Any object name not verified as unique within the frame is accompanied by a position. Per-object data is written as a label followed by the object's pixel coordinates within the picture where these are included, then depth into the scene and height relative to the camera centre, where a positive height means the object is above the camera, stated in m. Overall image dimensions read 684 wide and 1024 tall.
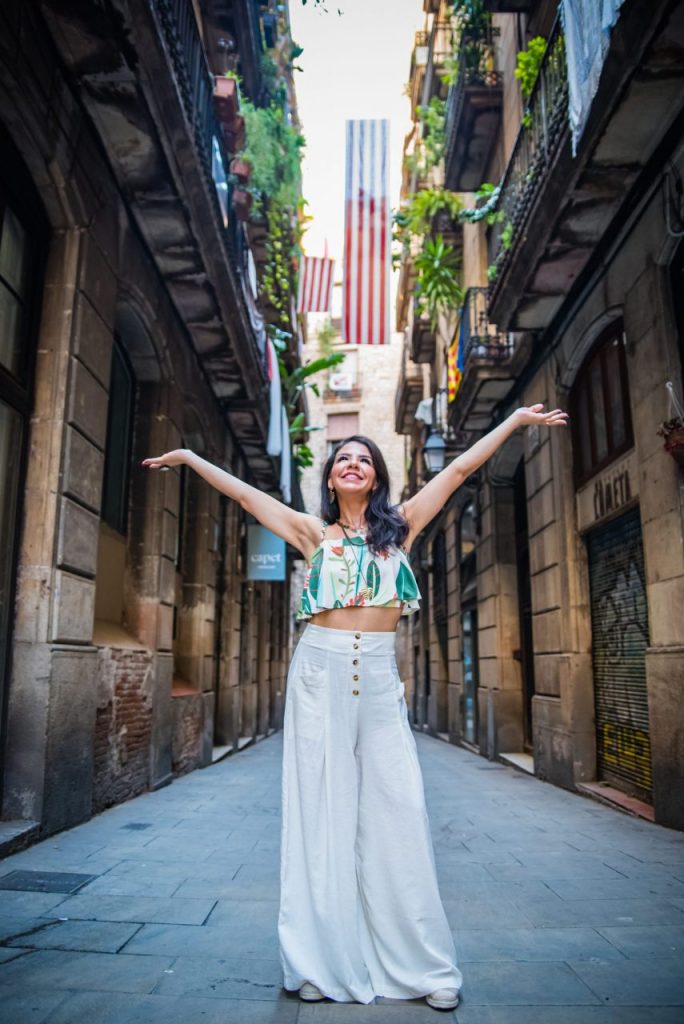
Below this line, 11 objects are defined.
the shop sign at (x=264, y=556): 15.98 +2.29
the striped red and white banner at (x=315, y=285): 24.83 +11.89
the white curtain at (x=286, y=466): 15.87 +4.05
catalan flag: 14.23 +5.60
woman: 2.84 -0.35
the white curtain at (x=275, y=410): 14.43 +4.76
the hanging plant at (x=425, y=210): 17.22 +9.97
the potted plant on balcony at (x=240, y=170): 11.19 +6.91
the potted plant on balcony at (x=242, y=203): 11.05 +6.41
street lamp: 14.65 +3.93
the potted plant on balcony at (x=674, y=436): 5.98 +1.74
